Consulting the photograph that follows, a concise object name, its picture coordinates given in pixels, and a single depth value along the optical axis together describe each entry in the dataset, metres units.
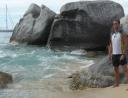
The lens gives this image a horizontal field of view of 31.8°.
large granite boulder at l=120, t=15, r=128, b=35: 8.39
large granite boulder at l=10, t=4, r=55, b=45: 16.31
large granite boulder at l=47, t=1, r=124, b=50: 14.23
